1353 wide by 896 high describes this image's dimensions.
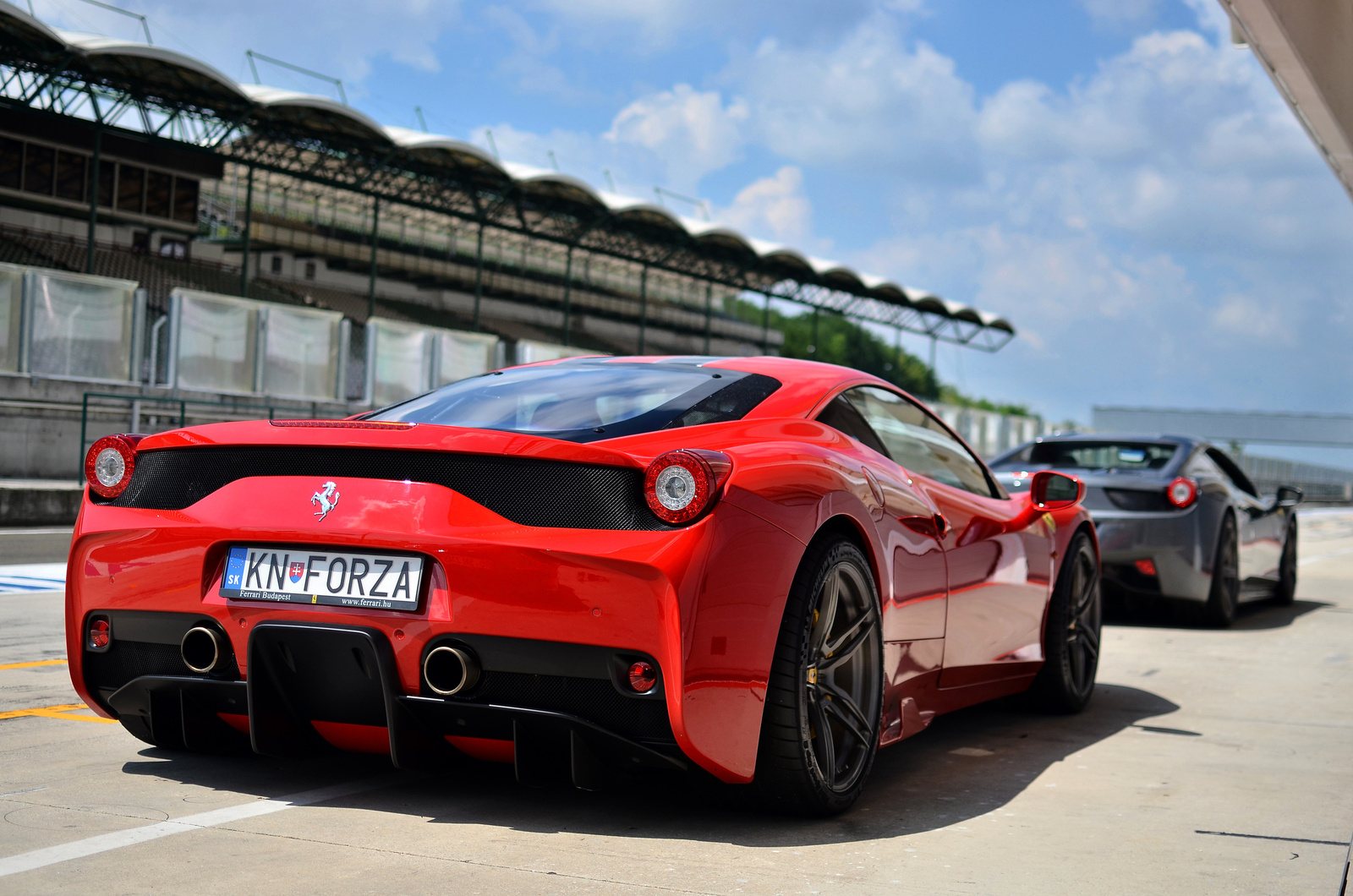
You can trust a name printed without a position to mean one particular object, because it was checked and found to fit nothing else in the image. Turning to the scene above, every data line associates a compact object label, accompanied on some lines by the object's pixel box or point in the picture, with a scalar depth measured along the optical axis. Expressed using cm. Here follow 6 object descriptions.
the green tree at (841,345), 12425
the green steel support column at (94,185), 2725
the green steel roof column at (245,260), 3124
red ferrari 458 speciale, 313
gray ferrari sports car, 878
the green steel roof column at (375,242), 3416
